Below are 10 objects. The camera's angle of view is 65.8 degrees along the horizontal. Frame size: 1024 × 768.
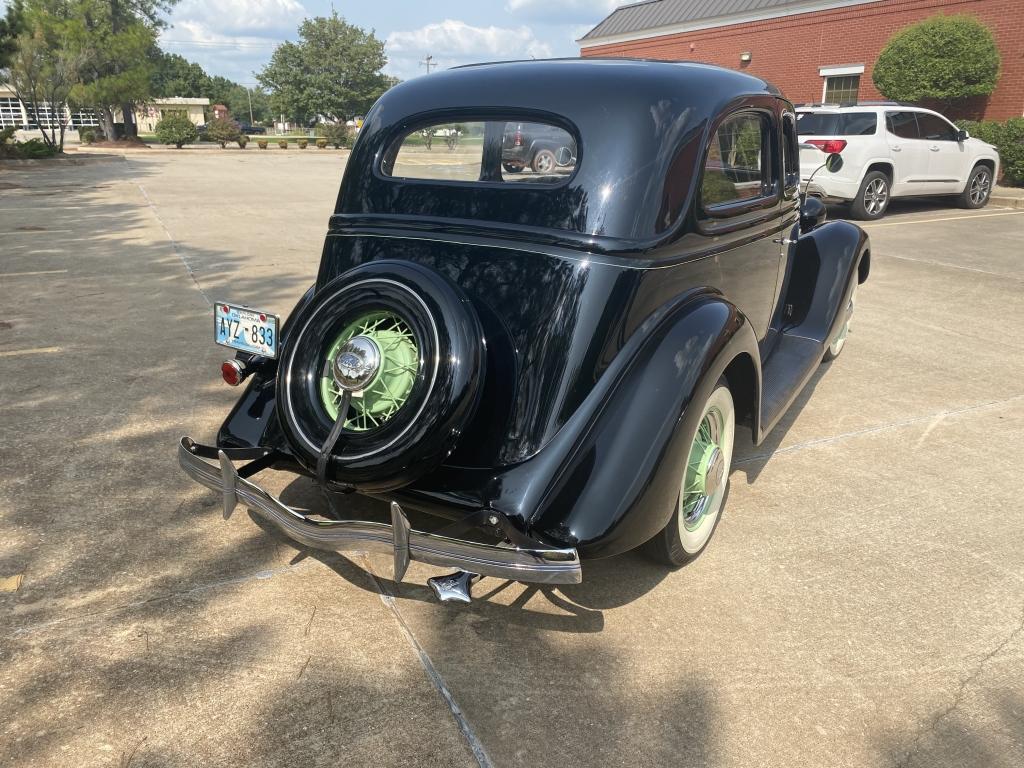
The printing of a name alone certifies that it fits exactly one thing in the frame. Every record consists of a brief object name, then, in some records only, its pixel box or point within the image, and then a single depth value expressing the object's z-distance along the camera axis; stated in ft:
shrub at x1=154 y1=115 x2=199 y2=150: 122.93
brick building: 57.47
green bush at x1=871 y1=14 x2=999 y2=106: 55.42
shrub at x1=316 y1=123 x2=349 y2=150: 143.74
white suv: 36.88
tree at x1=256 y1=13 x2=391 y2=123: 199.11
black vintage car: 8.05
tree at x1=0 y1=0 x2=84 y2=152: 84.17
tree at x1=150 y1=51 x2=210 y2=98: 326.03
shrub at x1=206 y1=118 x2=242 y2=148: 135.54
